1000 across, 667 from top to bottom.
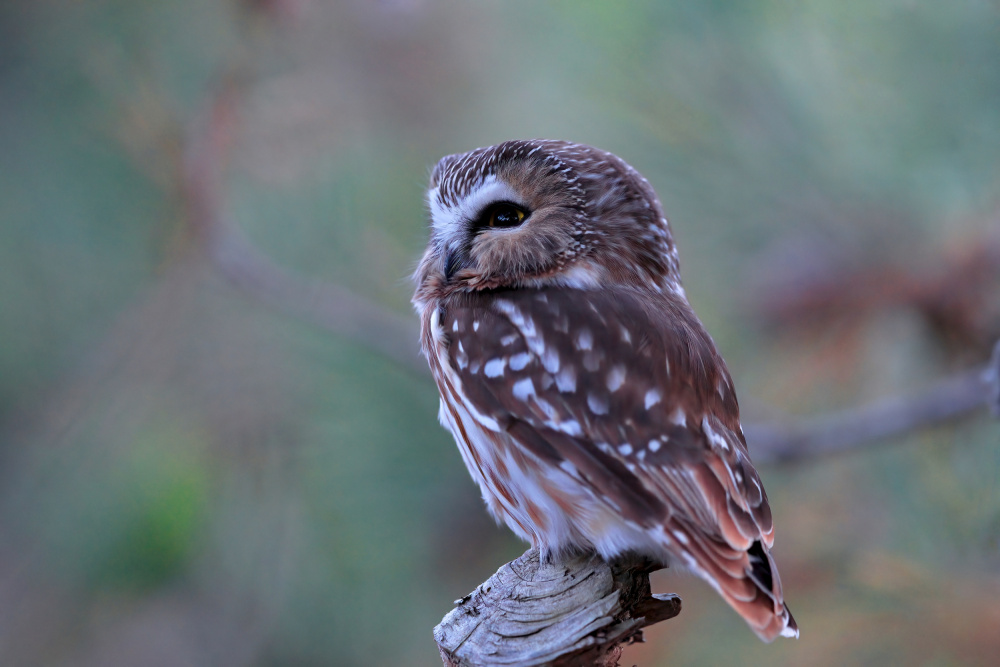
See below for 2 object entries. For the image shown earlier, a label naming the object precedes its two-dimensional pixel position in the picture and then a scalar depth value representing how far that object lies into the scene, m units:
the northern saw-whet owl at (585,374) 3.95
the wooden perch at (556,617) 3.93
